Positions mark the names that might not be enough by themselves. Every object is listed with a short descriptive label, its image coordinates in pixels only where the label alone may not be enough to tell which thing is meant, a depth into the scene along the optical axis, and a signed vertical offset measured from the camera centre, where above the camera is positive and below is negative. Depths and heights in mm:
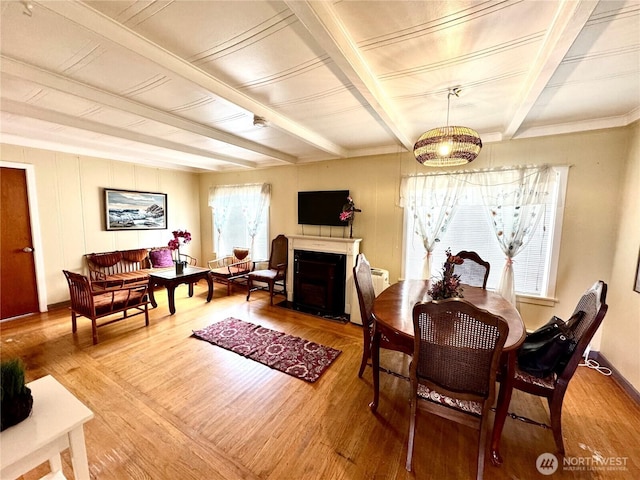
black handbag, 1599 -850
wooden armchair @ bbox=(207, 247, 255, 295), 4570 -1058
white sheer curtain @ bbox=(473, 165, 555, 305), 2795 +167
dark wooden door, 3399 -534
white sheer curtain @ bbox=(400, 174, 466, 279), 3223 +186
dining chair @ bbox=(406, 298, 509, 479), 1309 -802
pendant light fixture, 1846 +543
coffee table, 3695 -996
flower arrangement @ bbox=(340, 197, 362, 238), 3760 +43
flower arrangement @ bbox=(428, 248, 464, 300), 2061 -539
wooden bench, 4171 -951
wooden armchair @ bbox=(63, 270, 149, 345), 2859 -1087
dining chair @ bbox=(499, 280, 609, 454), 1490 -1003
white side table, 919 -866
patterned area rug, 2506 -1497
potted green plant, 960 -724
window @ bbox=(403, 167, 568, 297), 2795 -295
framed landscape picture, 4425 +30
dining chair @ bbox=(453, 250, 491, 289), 2831 -598
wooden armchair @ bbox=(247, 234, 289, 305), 4330 -940
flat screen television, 3984 +123
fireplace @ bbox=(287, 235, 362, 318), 3717 -752
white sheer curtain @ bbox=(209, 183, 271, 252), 4879 +231
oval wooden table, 1529 -741
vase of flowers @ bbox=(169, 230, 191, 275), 3941 -533
